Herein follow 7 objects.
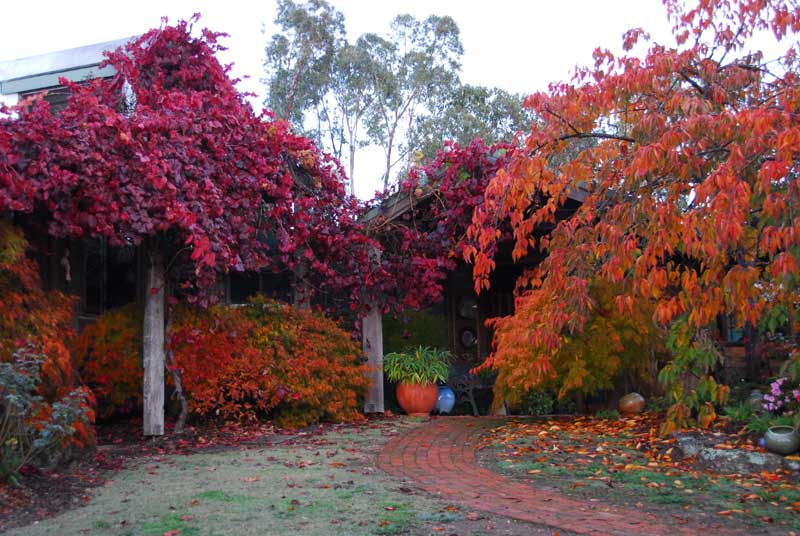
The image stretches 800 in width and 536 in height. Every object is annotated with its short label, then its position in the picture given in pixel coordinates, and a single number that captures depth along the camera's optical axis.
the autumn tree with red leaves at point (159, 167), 7.21
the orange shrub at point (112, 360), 8.41
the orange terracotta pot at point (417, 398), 10.72
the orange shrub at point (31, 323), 6.30
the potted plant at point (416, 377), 10.73
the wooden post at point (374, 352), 10.54
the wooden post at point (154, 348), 8.16
